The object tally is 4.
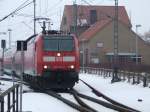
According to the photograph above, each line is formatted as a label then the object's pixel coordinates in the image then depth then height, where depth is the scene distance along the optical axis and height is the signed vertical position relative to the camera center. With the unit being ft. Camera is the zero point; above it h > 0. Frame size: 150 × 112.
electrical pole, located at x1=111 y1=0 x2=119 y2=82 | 129.49 +1.03
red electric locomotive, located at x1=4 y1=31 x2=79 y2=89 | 101.45 -0.55
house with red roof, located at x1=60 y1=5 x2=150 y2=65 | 305.12 +6.89
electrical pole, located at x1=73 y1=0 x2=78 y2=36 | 197.06 +14.96
